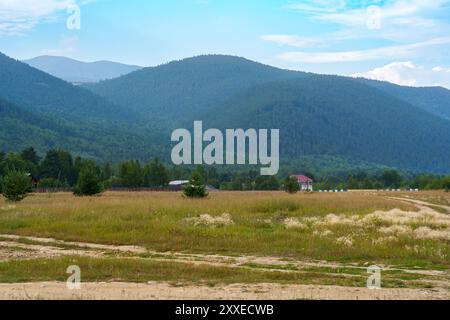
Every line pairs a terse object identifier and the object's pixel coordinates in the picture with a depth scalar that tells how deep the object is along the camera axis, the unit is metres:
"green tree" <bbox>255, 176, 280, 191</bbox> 125.38
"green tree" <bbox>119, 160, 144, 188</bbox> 101.38
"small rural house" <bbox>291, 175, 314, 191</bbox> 137.70
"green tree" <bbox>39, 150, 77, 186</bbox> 103.06
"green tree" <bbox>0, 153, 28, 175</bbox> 93.09
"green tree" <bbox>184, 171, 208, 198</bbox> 52.34
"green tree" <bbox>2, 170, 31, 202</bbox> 50.00
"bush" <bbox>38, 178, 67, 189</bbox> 93.19
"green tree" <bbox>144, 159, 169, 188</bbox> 105.69
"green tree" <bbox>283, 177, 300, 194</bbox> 74.81
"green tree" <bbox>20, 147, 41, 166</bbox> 109.38
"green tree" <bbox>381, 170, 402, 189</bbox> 146.61
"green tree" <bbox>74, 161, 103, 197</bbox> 59.44
